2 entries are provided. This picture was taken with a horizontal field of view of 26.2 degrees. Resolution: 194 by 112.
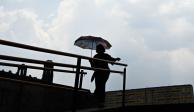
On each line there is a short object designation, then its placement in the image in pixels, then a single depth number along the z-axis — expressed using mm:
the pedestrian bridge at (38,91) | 6691
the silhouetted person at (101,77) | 9415
